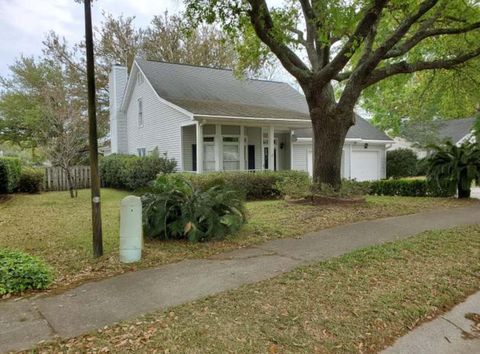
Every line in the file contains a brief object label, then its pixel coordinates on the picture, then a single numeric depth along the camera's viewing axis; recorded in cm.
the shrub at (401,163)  2569
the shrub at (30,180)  1652
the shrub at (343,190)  1056
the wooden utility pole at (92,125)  523
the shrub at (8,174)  1369
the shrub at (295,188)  1077
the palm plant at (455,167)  1188
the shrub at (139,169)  1593
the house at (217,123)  1703
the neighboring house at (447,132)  2846
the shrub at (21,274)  421
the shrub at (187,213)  639
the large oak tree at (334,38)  888
